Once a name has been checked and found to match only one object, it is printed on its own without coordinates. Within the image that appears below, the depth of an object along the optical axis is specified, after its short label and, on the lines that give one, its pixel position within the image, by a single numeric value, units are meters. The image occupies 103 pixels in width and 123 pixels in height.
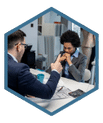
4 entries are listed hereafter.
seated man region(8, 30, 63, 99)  1.33
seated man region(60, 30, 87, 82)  1.49
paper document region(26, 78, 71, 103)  1.55
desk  1.52
